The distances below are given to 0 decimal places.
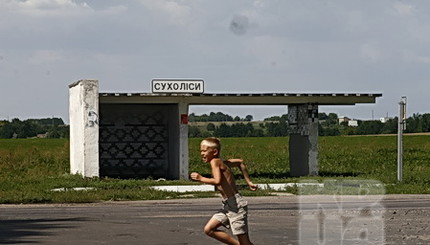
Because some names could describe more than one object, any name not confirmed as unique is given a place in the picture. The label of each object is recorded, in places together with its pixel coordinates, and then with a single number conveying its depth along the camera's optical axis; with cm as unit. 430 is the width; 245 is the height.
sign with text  3412
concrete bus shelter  3412
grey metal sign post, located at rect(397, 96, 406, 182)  3234
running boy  1239
